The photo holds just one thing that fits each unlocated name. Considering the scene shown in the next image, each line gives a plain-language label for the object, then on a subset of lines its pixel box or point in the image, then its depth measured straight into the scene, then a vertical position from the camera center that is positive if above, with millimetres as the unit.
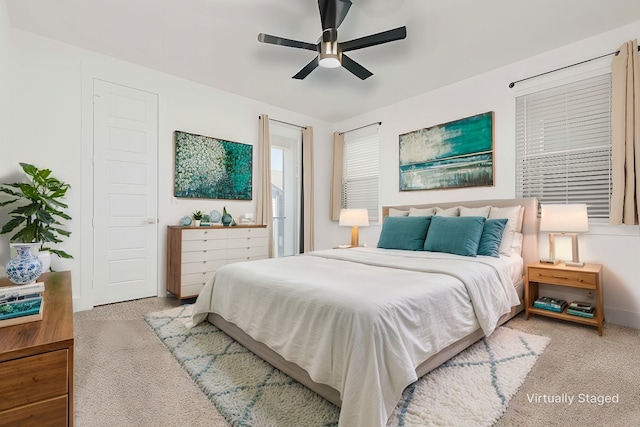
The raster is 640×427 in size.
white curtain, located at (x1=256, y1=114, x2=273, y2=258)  4410 +531
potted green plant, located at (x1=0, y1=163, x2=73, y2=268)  2500 +50
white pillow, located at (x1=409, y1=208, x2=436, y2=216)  3692 +23
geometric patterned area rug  1451 -998
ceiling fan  2209 +1408
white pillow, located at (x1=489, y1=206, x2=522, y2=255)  2941 -96
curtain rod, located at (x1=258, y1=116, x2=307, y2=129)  4680 +1493
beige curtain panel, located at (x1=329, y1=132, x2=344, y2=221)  5289 +650
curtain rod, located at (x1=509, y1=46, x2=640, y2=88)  2734 +1474
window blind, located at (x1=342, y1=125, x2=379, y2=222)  4863 +738
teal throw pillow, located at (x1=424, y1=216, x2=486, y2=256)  2832 -224
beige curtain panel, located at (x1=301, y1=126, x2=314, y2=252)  5066 +520
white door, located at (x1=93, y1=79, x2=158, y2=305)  3211 +238
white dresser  3350 -474
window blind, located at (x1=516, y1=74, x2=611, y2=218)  2797 +698
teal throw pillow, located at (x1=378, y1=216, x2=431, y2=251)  3254 -228
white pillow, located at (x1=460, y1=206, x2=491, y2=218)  3235 +19
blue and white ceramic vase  1668 -303
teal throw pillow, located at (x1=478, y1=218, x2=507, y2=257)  2834 -239
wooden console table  967 -560
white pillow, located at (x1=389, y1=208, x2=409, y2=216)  3996 +12
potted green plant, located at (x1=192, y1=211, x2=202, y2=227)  3674 -45
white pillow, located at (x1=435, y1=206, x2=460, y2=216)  3463 +10
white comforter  1308 -574
